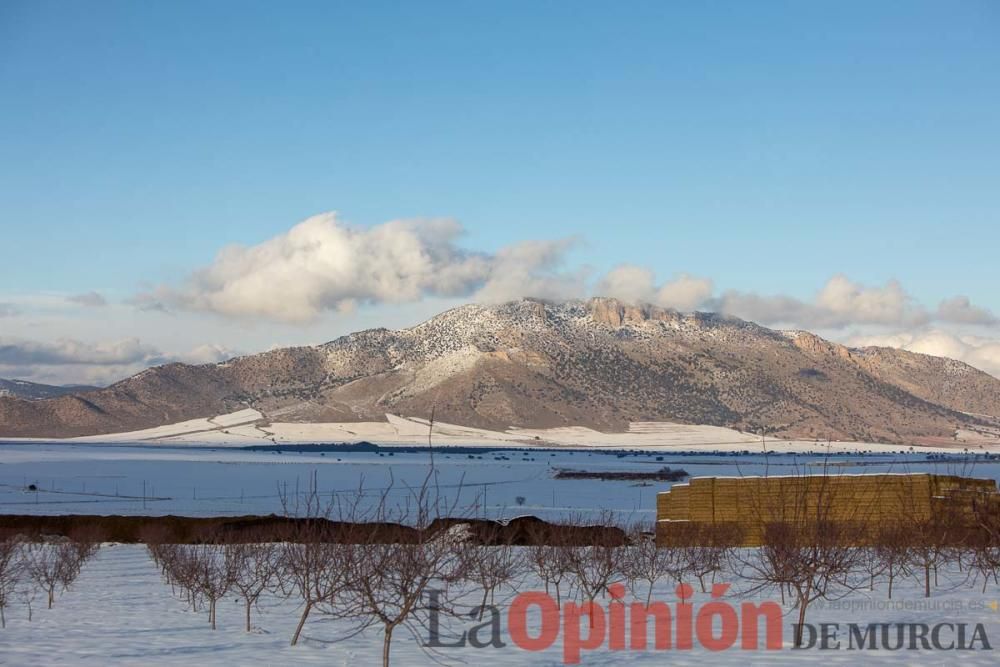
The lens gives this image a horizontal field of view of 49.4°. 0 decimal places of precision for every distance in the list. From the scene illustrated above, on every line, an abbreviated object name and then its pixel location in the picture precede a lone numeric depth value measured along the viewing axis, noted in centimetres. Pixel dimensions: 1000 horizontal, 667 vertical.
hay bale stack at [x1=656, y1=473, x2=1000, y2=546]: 2817
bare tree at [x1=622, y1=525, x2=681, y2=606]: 2409
